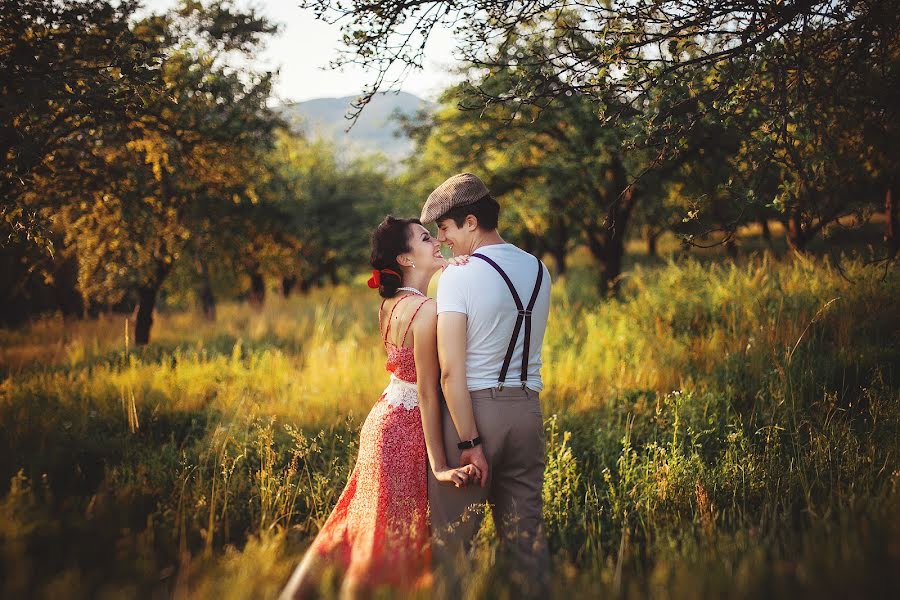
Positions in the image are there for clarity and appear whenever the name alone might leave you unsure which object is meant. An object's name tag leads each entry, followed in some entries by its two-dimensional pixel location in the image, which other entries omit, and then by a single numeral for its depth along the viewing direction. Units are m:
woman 2.69
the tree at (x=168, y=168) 6.64
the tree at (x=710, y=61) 3.96
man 2.69
